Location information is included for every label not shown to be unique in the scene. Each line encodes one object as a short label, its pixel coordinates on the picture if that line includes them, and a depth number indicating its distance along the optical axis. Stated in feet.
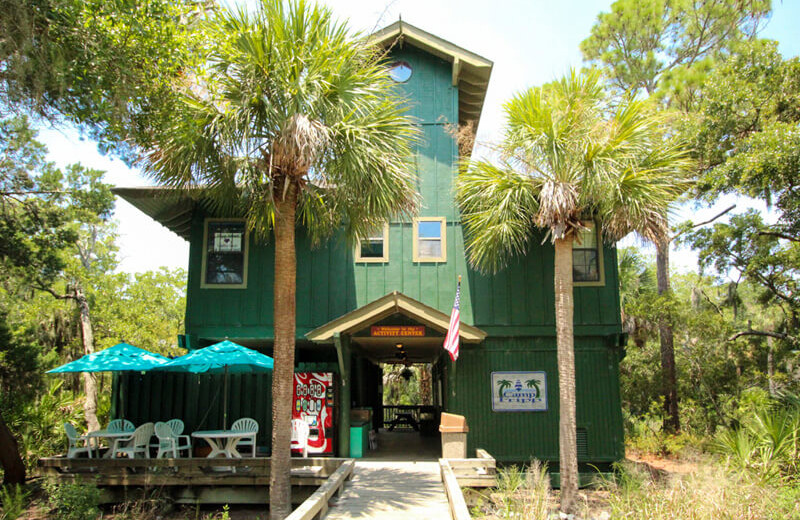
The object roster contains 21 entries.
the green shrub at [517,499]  24.58
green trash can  42.91
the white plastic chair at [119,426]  40.88
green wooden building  44.47
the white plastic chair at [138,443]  37.81
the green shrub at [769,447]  31.65
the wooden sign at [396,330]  42.83
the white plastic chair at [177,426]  41.55
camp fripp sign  44.78
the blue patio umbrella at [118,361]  37.47
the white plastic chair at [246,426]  41.06
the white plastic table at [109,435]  37.16
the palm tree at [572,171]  35.70
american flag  37.24
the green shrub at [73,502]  32.04
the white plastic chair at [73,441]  37.47
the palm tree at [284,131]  29.60
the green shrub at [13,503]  30.53
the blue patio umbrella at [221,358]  36.65
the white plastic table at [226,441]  36.50
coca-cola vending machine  42.34
